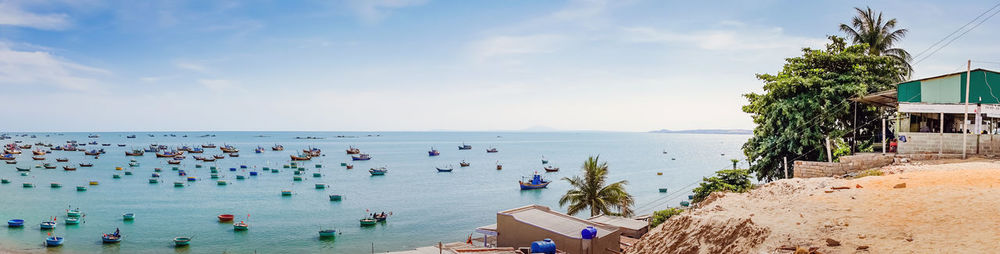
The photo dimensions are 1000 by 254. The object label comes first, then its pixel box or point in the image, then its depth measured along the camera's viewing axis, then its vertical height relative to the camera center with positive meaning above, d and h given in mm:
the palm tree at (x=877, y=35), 31094 +6062
